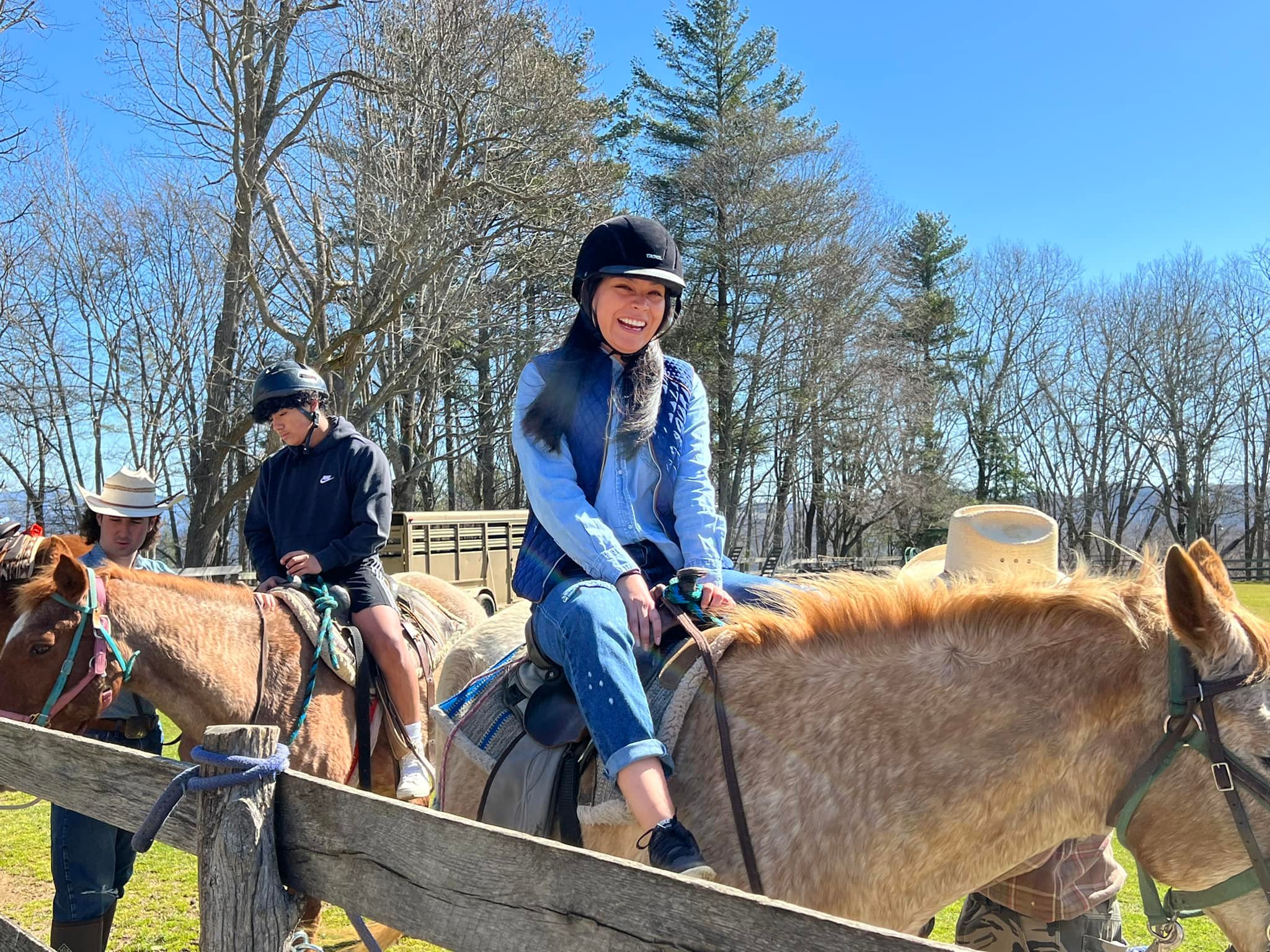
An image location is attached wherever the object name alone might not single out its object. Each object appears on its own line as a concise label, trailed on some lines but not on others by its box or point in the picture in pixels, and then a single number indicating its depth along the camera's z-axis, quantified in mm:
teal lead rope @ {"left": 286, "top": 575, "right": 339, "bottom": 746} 3850
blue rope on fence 1677
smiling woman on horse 2248
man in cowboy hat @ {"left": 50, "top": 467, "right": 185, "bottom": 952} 3406
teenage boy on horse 4121
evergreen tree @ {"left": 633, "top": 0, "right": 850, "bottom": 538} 24859
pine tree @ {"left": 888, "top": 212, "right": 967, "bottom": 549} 28812
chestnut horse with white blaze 3309
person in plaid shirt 2639
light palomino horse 1756
